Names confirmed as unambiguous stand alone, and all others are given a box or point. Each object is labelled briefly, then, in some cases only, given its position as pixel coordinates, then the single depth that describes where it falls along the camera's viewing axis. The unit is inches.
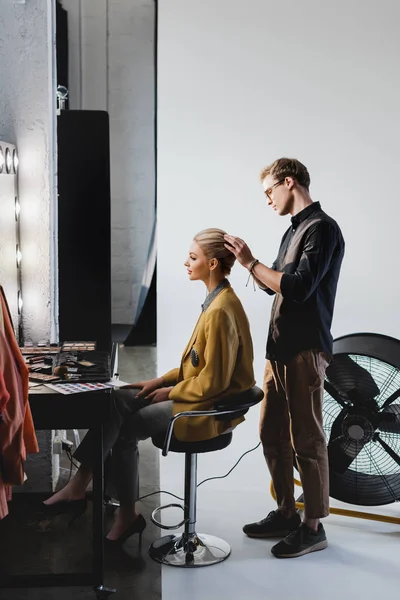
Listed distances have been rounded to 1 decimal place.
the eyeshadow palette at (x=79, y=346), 141.1
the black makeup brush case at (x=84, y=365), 121.8
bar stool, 117.3
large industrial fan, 137.9
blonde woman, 119.1
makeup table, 110.6
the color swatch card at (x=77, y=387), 113.6
